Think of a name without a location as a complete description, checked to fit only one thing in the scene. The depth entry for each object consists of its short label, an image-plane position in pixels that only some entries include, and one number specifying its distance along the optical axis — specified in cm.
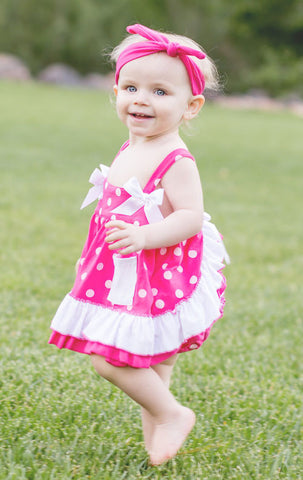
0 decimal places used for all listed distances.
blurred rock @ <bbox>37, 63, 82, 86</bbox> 4009
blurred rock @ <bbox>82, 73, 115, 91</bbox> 4019
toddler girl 214
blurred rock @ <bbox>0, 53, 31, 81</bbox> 3822
